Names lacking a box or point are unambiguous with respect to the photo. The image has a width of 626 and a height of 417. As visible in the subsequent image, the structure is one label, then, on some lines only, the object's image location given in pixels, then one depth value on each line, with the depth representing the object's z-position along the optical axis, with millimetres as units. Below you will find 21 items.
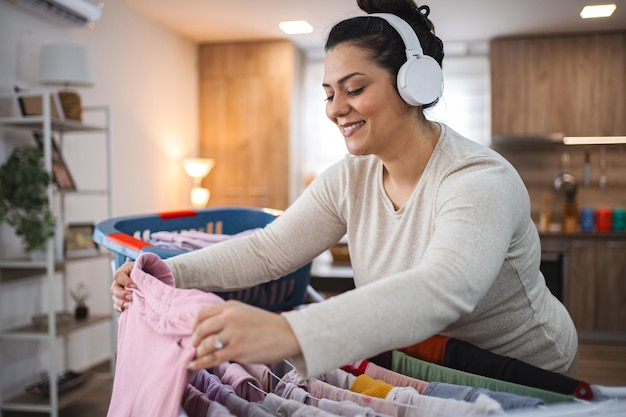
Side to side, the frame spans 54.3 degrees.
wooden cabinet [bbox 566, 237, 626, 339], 4820
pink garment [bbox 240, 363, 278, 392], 1053
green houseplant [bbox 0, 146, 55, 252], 2926
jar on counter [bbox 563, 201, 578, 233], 5102
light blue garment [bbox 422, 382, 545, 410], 773
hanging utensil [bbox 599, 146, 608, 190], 5320
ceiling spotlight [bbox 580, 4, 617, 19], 4289
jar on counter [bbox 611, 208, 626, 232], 5074
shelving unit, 3064
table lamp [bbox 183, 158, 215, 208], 5418
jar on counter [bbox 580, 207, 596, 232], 5160
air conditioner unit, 3422
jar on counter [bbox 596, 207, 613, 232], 5141
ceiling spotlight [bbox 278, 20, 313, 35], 4929
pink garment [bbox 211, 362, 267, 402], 1002
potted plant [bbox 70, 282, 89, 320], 3502
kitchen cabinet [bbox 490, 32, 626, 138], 5168
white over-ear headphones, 1084
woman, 735
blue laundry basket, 1550
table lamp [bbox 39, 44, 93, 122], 3340
